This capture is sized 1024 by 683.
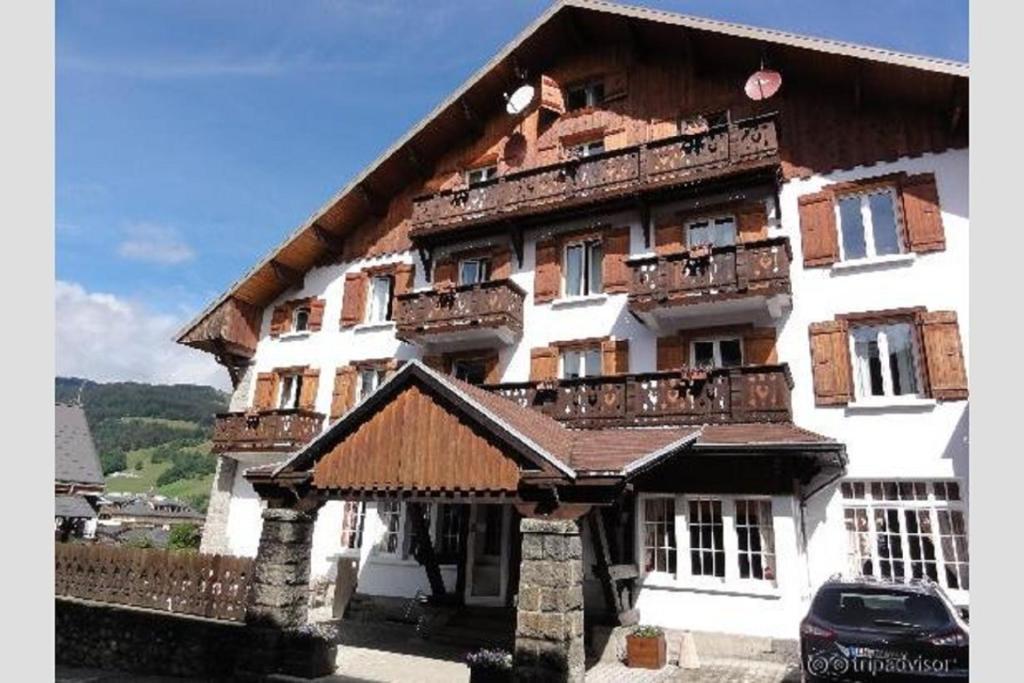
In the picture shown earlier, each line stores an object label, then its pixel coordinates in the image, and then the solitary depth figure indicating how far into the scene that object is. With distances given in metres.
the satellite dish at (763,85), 16.41
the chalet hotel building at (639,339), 11.82
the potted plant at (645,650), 12.62
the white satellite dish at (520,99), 20.22
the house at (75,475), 32.97
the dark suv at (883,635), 7.64
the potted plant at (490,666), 9.39
